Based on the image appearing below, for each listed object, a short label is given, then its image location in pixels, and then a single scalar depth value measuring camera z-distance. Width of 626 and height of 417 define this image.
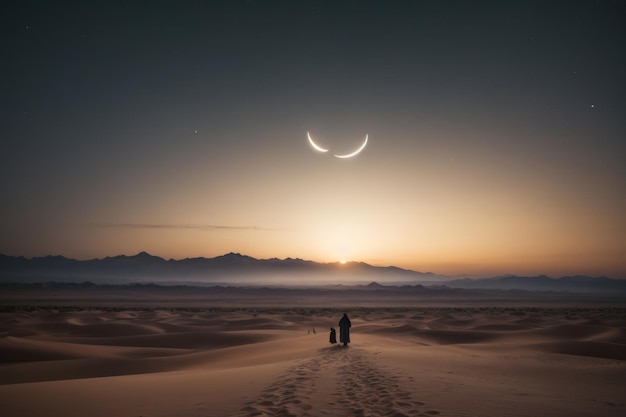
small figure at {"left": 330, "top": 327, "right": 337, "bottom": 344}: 19.77
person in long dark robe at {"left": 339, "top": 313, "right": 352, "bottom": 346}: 18.52
